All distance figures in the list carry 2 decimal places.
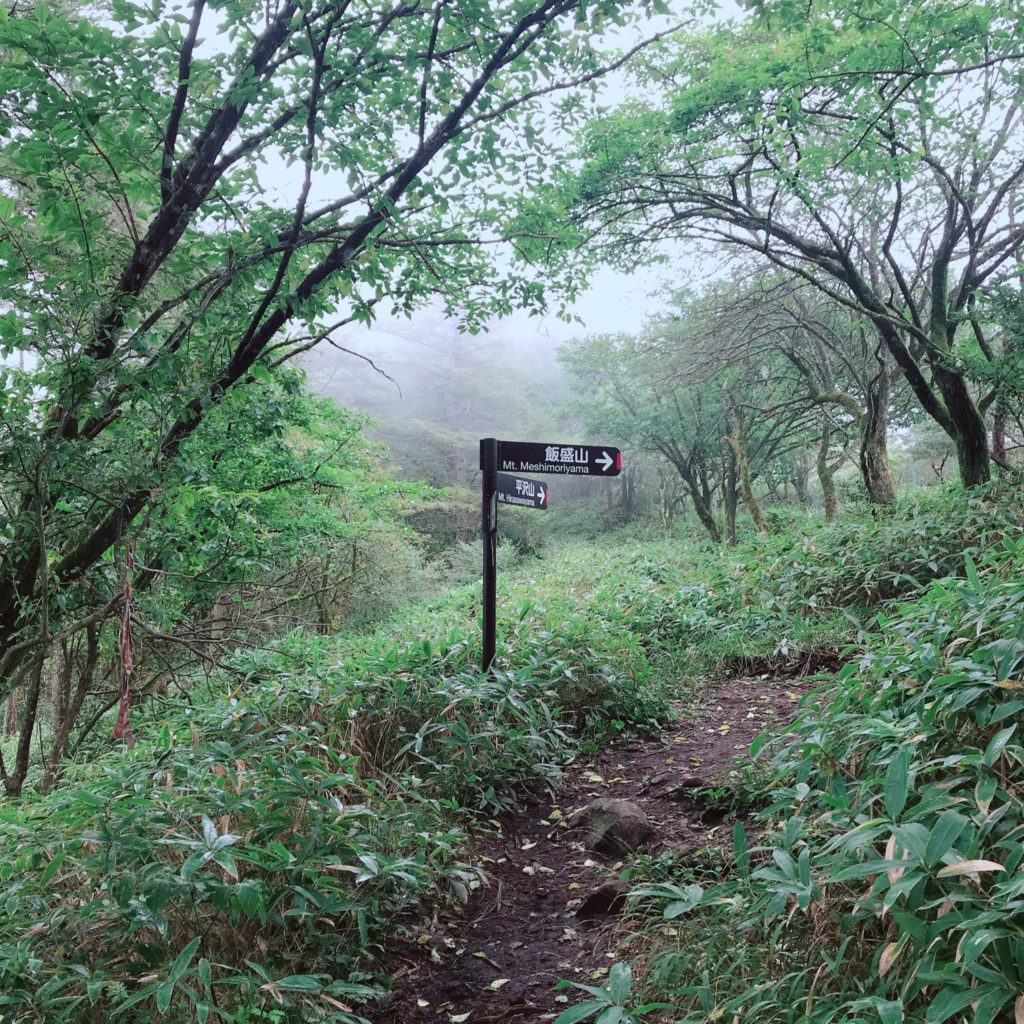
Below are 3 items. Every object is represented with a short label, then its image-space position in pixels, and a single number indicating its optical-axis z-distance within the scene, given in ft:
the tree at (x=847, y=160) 17.10
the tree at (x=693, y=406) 37.45
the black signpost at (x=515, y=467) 13.87
